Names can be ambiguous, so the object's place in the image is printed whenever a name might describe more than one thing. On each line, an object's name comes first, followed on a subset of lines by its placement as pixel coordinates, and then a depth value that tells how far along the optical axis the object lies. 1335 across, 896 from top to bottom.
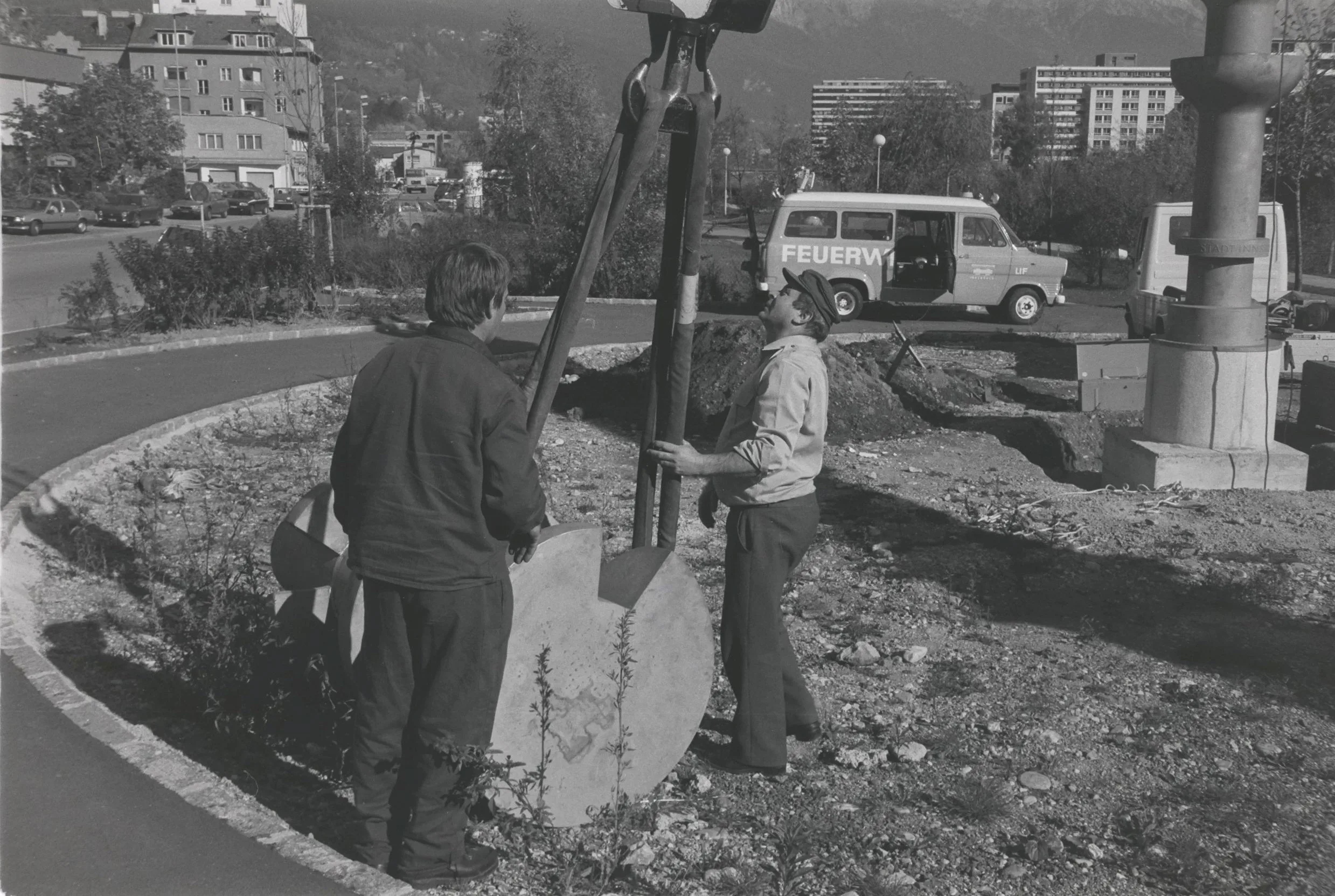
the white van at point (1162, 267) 17.20
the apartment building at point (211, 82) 99.94
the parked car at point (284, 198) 71.88
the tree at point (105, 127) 66.56
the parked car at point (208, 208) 58.09
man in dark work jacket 3.48
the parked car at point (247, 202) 64.50
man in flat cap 4.53
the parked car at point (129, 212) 54.38
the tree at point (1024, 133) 77.38
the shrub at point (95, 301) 16.06
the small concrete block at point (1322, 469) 9.48
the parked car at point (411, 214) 30.12
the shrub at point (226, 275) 16.97
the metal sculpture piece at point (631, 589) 4.09
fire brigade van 22.72
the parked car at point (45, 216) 44.09
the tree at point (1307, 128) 25.28
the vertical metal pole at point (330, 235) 20.41
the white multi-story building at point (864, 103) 52.94
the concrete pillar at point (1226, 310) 8.85
